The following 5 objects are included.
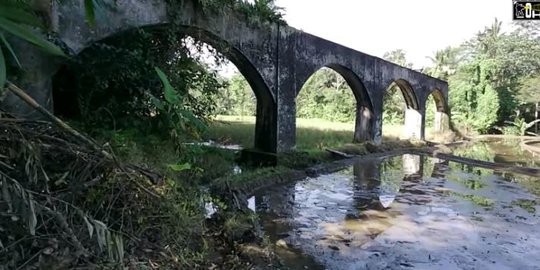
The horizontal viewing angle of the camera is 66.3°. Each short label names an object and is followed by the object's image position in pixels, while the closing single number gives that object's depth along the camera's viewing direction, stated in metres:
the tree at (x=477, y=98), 21.92
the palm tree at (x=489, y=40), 29.20
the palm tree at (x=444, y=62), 27.54
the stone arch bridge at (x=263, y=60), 4.85
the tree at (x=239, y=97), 25.61
